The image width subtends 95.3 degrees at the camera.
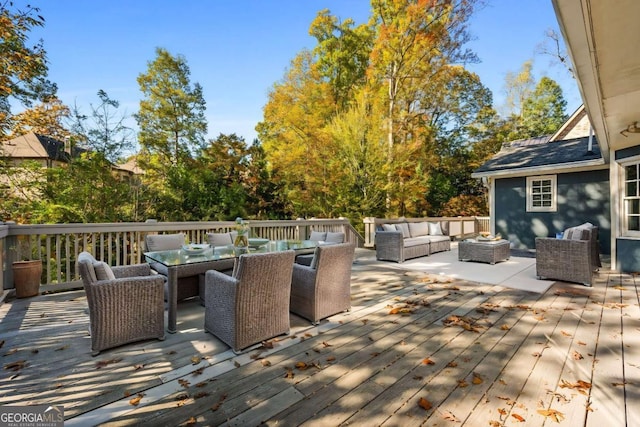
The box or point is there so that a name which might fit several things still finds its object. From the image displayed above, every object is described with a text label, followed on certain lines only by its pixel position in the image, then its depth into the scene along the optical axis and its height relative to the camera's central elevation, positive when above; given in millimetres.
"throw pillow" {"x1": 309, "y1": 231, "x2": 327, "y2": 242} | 5371 -415
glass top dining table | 2893 -486
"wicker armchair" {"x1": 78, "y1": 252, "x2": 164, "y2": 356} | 2357 -779
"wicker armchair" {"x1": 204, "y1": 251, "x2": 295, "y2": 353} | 2447 -772
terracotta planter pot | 3842 -826
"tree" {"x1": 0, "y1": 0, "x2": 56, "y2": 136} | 5155 +3091
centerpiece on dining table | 3732 -324
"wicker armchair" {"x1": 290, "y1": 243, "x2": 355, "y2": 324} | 3098 -775
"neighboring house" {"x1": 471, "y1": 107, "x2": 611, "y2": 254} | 7723 +699
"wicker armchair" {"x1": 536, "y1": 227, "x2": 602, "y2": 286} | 4664 -737
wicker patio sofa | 6805 -681
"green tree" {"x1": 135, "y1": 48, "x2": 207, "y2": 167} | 13953 +5081
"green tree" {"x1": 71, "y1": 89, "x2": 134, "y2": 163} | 8344 +2492
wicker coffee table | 6598 -875
